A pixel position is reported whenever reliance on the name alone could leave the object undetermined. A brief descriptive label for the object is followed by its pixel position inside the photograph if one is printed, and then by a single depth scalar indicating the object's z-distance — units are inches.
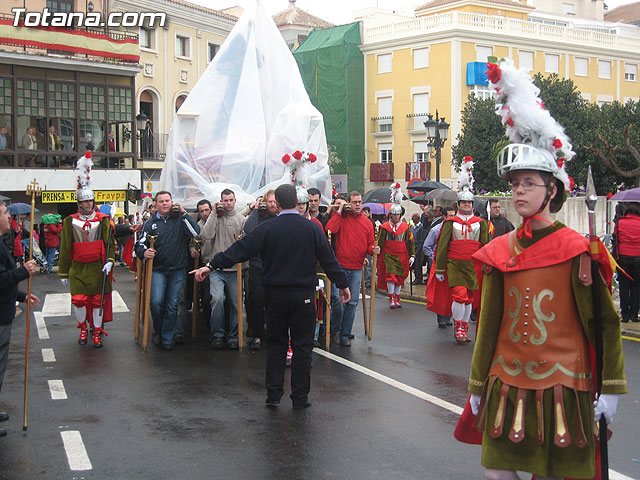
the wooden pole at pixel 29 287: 257.2
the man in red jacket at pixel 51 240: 862.5
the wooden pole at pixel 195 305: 434.1
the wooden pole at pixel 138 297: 422.6
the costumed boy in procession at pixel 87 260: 407.8
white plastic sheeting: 499.2
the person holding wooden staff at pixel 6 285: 251.3
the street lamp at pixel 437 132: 929.5
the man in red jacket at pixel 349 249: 414.3
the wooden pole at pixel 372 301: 429.1
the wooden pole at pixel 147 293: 391.5
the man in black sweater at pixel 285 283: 283.3
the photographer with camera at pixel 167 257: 400.8
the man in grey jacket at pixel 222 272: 402.6
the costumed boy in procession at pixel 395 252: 577.0
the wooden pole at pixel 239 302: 392.2
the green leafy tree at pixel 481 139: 1672.0
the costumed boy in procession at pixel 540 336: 152.6
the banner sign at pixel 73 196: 1261.2
